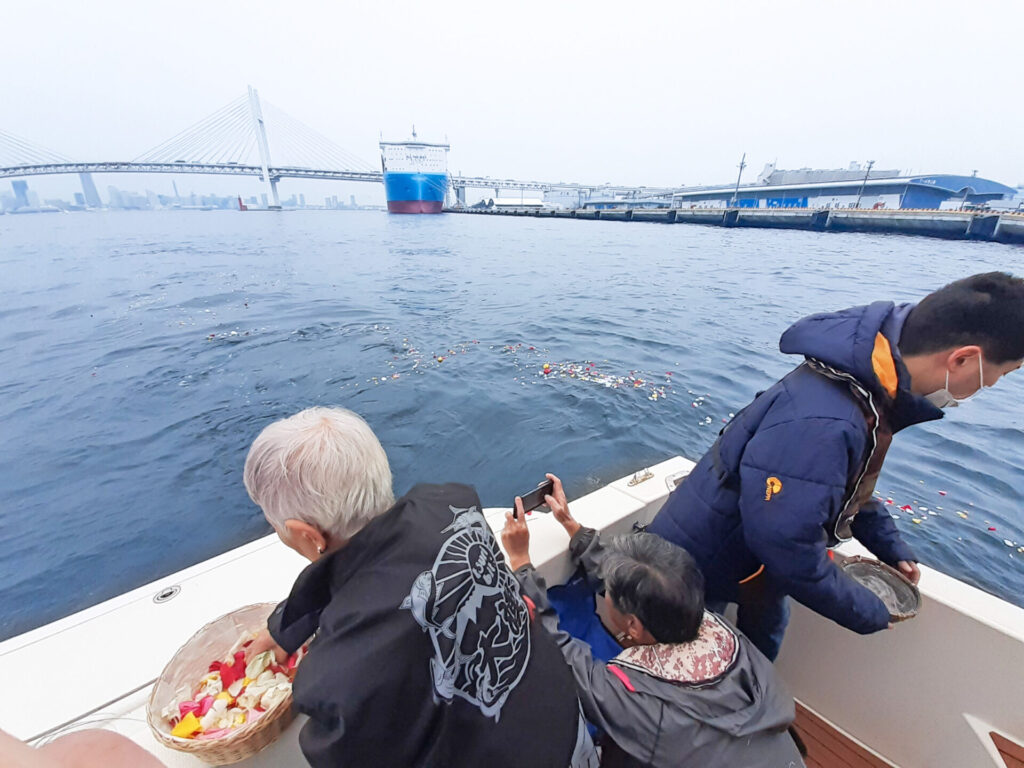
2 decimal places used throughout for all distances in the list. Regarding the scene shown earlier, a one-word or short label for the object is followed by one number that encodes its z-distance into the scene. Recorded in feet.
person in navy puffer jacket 3.73
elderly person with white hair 2.57
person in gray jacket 3.50
